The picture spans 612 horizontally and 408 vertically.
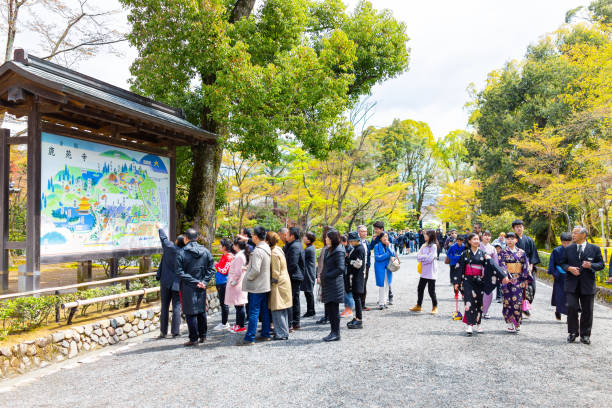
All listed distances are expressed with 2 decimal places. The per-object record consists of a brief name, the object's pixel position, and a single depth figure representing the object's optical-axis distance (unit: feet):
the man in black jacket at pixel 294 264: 22.30
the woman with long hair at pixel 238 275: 21.40
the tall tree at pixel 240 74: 32.81
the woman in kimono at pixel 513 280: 21.06
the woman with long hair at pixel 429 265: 25.49
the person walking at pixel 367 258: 26.93
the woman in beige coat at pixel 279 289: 19.93
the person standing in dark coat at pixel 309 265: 25.18
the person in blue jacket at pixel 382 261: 27.32
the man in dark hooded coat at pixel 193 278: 19.08
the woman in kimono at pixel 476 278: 20.47
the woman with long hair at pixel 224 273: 23.12
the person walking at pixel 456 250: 27.30
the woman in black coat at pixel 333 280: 19.47
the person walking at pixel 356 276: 22.03
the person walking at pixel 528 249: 23.27
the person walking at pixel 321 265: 24.24
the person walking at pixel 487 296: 22.38
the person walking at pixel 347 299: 23.93
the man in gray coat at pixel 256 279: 19.38
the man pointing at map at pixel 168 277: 20.81
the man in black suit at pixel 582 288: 19.03
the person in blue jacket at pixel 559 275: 21.29
